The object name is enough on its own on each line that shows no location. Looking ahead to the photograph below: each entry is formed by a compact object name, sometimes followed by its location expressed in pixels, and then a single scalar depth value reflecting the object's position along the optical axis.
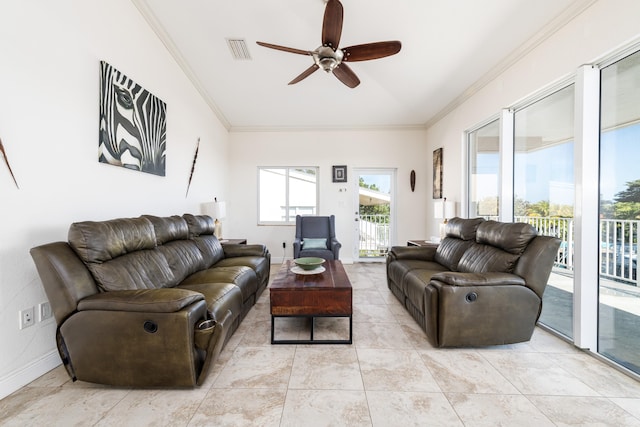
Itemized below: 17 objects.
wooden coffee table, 2.29
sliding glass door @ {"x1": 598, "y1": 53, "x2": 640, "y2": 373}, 1.91
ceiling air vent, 3.39
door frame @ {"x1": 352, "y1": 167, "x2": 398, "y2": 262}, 5.64
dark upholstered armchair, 4.42
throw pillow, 4.61
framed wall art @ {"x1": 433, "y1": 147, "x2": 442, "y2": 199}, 4.84
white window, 5.70
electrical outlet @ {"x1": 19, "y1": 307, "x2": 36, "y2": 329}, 1.73
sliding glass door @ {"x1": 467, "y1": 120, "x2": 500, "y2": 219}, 3.44
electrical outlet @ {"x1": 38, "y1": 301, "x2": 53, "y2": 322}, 1.84
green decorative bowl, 2.68
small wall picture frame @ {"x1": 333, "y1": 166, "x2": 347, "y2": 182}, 5.56
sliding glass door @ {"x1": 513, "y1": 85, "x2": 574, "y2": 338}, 2.44
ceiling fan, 2.15
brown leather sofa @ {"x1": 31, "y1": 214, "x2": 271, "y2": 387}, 1.58
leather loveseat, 2.11
